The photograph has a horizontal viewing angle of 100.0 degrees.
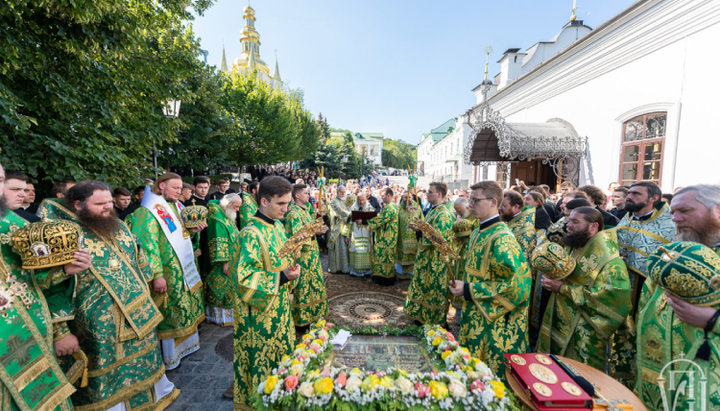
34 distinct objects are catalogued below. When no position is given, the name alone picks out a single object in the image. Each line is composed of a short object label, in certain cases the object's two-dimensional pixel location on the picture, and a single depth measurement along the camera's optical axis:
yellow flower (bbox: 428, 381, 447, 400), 1.76
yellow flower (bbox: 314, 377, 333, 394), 1.76
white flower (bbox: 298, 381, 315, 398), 1.76
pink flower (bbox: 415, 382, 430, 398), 1.78
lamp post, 7.38
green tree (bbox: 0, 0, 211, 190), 3.96
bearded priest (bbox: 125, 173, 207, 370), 3.61
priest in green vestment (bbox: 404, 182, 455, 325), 4.89
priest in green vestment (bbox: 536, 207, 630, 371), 2.66
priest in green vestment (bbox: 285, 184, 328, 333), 5.02
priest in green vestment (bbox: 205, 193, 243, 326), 4.70
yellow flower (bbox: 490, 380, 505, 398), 1.77
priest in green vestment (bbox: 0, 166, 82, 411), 1.86
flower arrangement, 1.77
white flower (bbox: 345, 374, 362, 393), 1.78
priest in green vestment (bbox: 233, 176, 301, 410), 2.63
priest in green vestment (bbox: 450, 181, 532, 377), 2.73
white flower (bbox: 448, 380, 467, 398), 1.77
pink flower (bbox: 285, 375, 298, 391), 1.80
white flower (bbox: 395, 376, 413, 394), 1.79
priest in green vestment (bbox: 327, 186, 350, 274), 8.02
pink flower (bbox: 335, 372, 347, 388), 1.82
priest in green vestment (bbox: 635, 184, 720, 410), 1.79
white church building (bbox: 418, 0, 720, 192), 7.62
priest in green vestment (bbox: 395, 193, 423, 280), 7.32
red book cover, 1.77
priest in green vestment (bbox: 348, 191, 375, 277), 7.95
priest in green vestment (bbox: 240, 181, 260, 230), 5.46
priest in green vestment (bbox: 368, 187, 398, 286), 6.98
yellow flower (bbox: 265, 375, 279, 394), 1.85
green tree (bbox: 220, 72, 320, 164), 20.38
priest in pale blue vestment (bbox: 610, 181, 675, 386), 3.44
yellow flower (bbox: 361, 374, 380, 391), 1.79
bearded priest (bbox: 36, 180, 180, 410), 2.57
